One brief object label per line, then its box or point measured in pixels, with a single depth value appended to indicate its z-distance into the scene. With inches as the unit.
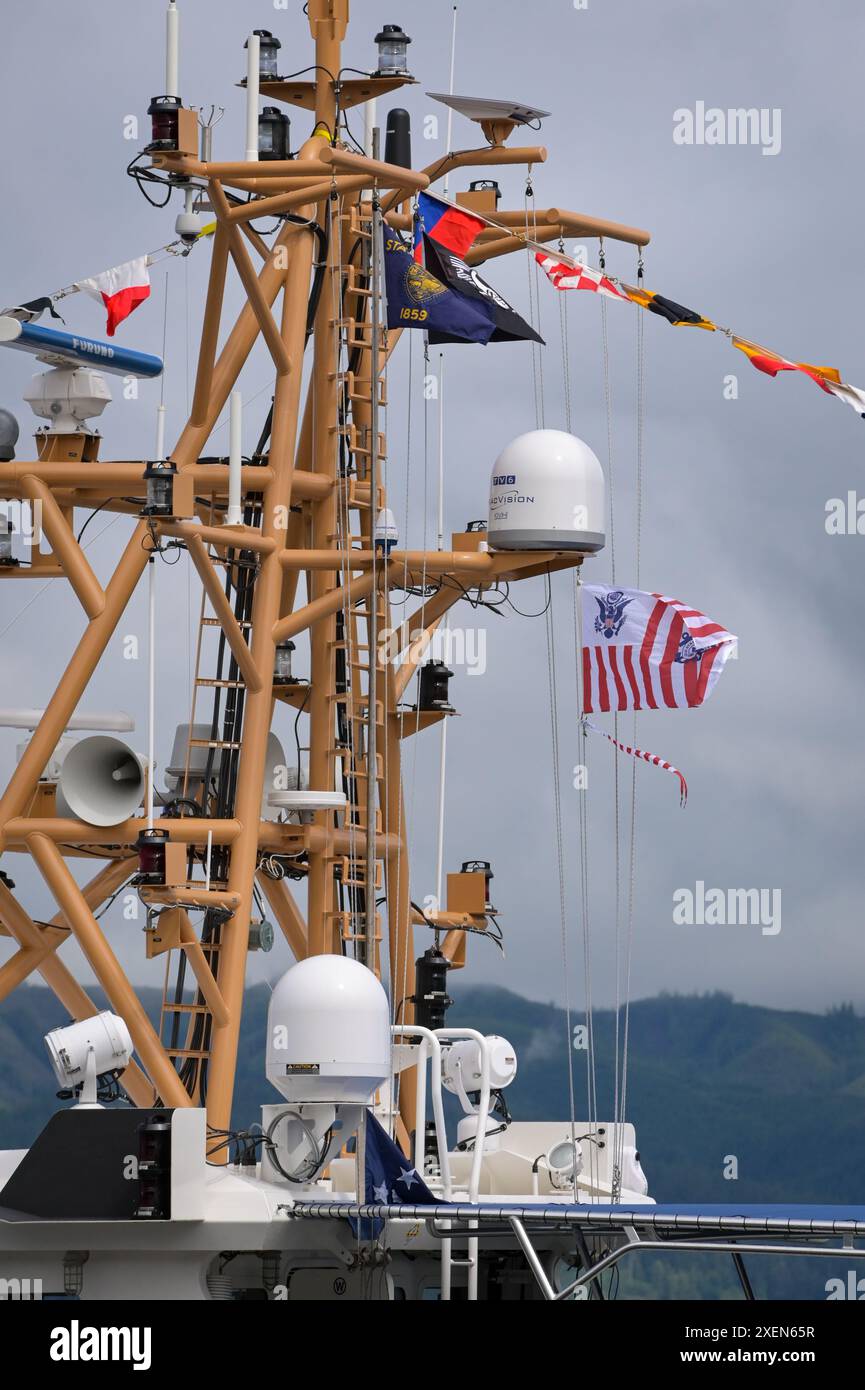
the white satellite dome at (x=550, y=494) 1062.4
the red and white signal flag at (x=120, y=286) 1151.0
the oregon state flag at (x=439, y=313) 1064.2
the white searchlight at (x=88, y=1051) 918.4
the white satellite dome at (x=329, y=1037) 880.3
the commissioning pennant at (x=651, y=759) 1081.9
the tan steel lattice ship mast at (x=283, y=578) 1027.3
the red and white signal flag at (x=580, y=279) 1138.0
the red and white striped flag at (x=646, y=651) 1070.4
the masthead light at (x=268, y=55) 1133.7
